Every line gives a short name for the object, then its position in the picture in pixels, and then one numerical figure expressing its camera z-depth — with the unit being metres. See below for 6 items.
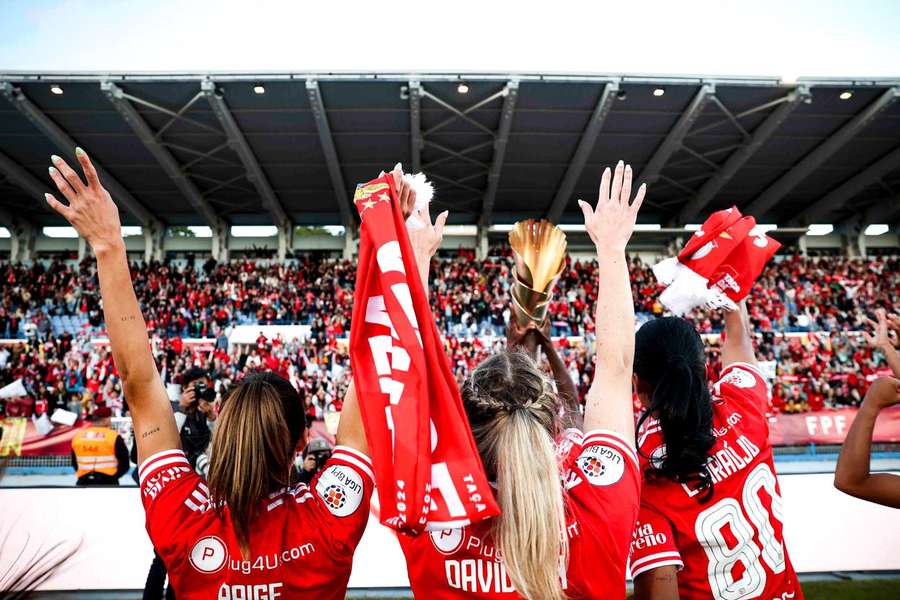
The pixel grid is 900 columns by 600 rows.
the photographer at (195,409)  4.42
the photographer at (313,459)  4.62
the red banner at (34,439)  9.91
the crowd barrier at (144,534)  4.61
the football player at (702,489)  1.91
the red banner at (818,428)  11.19
